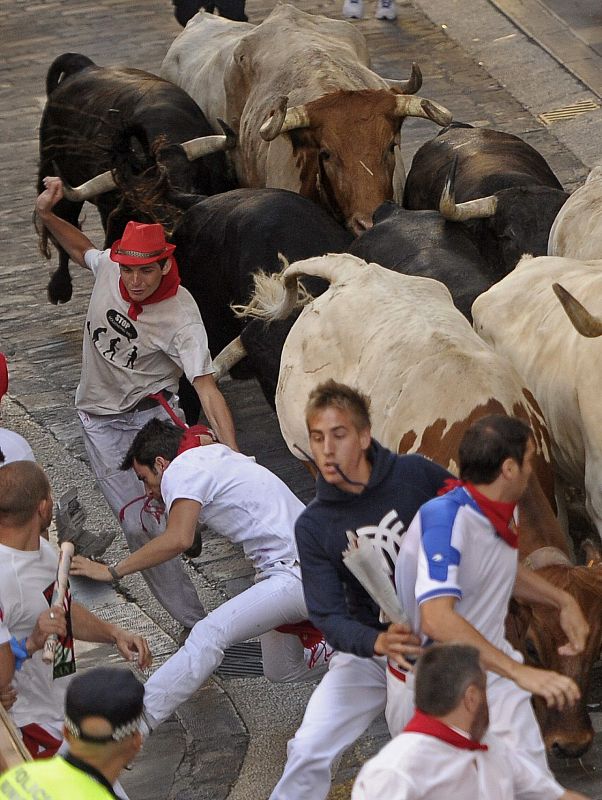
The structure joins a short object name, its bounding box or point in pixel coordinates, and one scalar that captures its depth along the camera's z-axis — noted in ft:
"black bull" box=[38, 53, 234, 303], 69.56
